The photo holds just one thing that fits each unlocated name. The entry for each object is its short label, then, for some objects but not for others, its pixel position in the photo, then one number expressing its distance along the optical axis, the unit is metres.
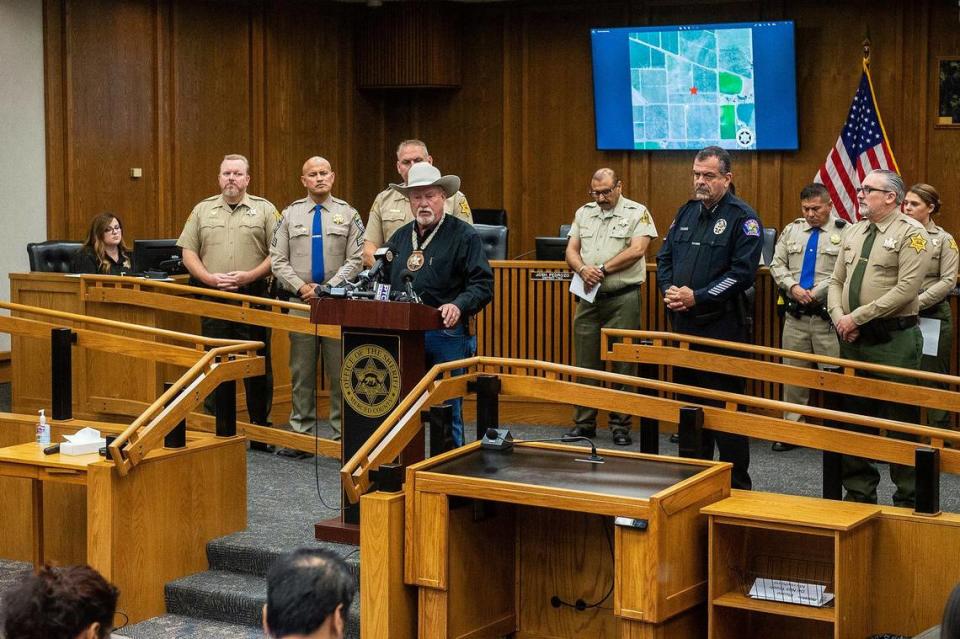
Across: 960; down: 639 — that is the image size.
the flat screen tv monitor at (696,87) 10.06
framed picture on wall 9.69
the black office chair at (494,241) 8.56
